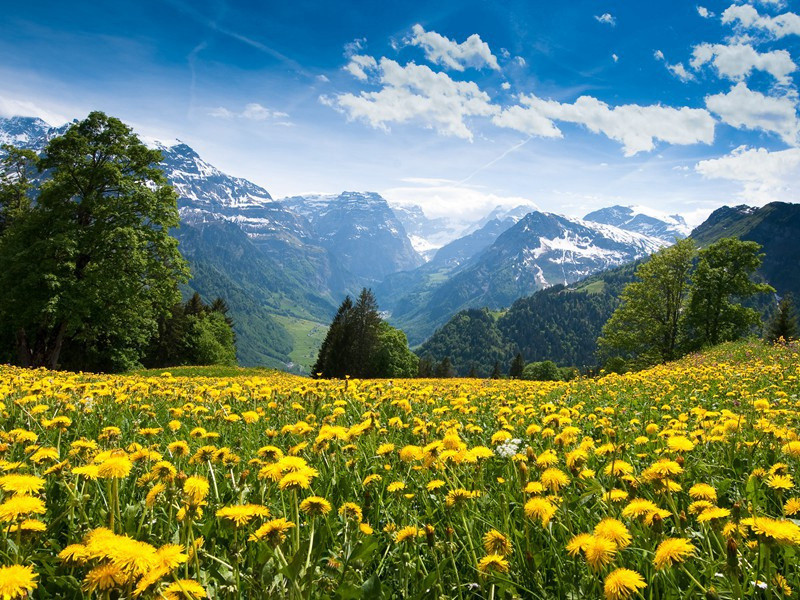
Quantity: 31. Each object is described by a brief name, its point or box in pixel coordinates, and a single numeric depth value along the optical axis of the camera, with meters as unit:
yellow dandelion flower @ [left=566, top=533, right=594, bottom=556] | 1.78
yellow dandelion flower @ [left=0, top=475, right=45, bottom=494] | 2.00
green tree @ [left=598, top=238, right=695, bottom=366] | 39.25
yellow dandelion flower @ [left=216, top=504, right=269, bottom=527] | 1.97
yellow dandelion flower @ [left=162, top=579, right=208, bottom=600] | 1.50
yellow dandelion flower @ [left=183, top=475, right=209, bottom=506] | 2.07
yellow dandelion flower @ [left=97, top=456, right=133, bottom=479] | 2.07
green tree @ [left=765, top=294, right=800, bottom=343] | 46.14
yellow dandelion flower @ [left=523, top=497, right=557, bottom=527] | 2.01
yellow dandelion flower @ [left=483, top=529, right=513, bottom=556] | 2.00
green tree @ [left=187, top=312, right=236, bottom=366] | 72.44
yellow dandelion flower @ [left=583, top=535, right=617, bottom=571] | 1.65
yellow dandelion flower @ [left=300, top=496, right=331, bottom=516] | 2.16
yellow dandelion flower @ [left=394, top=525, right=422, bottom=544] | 2.16
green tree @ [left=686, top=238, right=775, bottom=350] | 36.66
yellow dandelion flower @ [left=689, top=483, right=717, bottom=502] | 2.29
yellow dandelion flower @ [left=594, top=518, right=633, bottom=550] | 1.73
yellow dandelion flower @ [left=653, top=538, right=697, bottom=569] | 1.66
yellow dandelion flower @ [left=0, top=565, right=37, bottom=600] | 1.44
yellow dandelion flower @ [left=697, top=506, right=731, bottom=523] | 1.94
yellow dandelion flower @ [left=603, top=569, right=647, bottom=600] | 1.55
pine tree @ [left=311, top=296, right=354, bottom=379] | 64.19
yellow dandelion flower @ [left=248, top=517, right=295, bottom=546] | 1.90
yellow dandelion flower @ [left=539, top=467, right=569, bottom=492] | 2.38
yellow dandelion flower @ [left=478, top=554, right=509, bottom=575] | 1.89
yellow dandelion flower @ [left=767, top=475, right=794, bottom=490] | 2.20
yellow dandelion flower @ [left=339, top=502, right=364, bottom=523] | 2.46
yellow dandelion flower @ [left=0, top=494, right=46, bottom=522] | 1.79
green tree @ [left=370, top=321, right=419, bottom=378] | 72.38
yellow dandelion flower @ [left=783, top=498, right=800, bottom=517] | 2.02
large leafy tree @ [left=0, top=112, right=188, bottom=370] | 25.27
